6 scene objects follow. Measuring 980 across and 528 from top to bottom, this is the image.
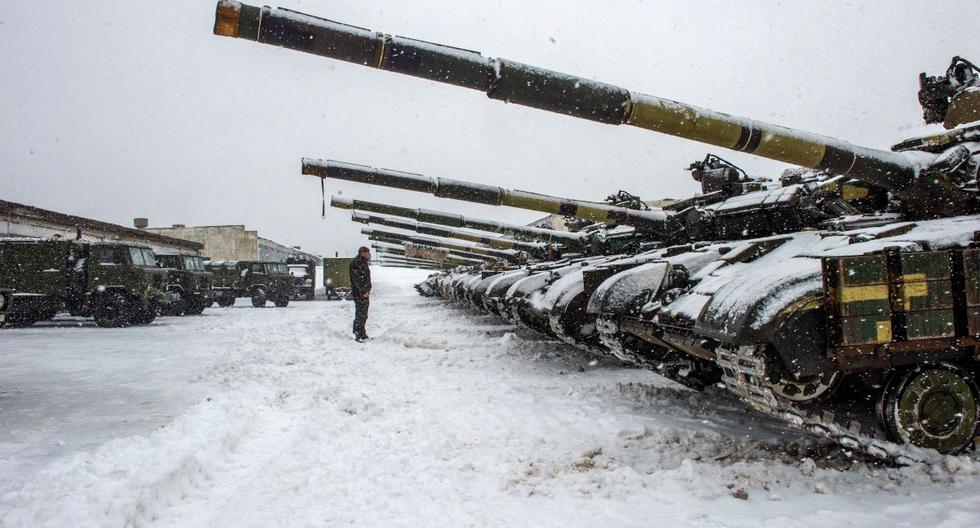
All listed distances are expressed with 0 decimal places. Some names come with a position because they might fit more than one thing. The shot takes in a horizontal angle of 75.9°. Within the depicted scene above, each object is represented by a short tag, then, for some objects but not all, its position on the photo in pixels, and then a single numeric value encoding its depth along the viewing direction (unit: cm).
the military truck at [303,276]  2378
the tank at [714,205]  498
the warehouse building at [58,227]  1727
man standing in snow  911
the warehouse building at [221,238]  4119
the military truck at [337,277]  2591
